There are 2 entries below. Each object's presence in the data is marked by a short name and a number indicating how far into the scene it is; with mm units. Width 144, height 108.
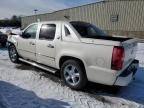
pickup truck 2217
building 10813
